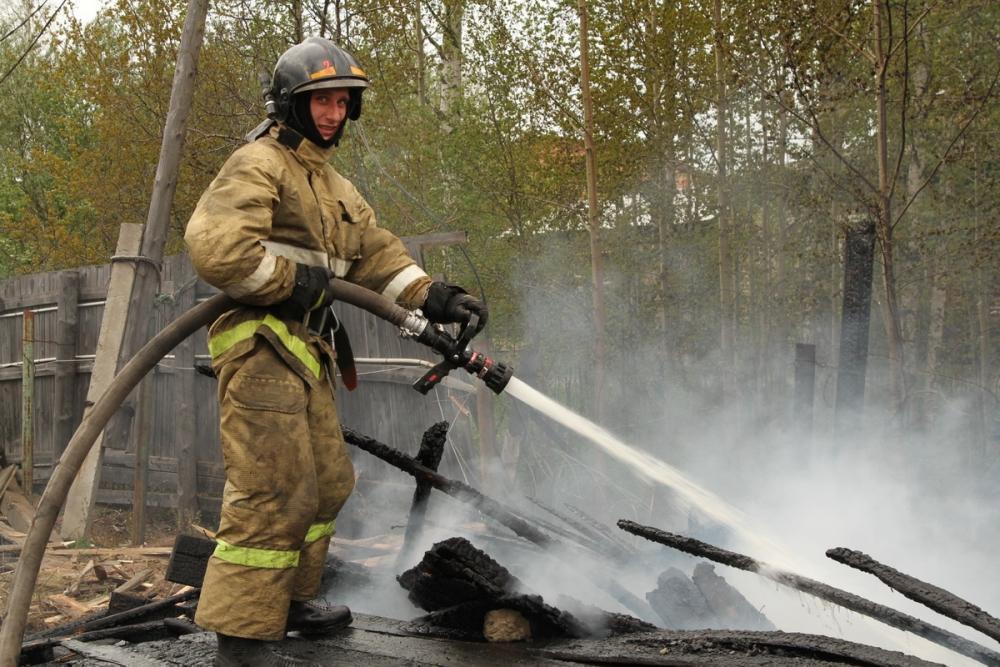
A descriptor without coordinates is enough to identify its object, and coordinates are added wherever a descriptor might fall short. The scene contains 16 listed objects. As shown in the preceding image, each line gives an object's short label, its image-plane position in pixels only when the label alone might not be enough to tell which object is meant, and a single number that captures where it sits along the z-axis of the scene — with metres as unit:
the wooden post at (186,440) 7.63
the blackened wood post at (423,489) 3.77
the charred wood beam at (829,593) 2.58
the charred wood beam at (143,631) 3.89
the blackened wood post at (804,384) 6.52
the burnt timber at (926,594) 2.55
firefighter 2.98
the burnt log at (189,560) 4.00
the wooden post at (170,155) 5.68
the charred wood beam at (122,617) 4.11
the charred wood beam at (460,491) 3.61
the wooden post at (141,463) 6.61
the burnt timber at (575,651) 2.57
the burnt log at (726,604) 3.54
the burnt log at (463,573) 3.00
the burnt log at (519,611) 3.04
